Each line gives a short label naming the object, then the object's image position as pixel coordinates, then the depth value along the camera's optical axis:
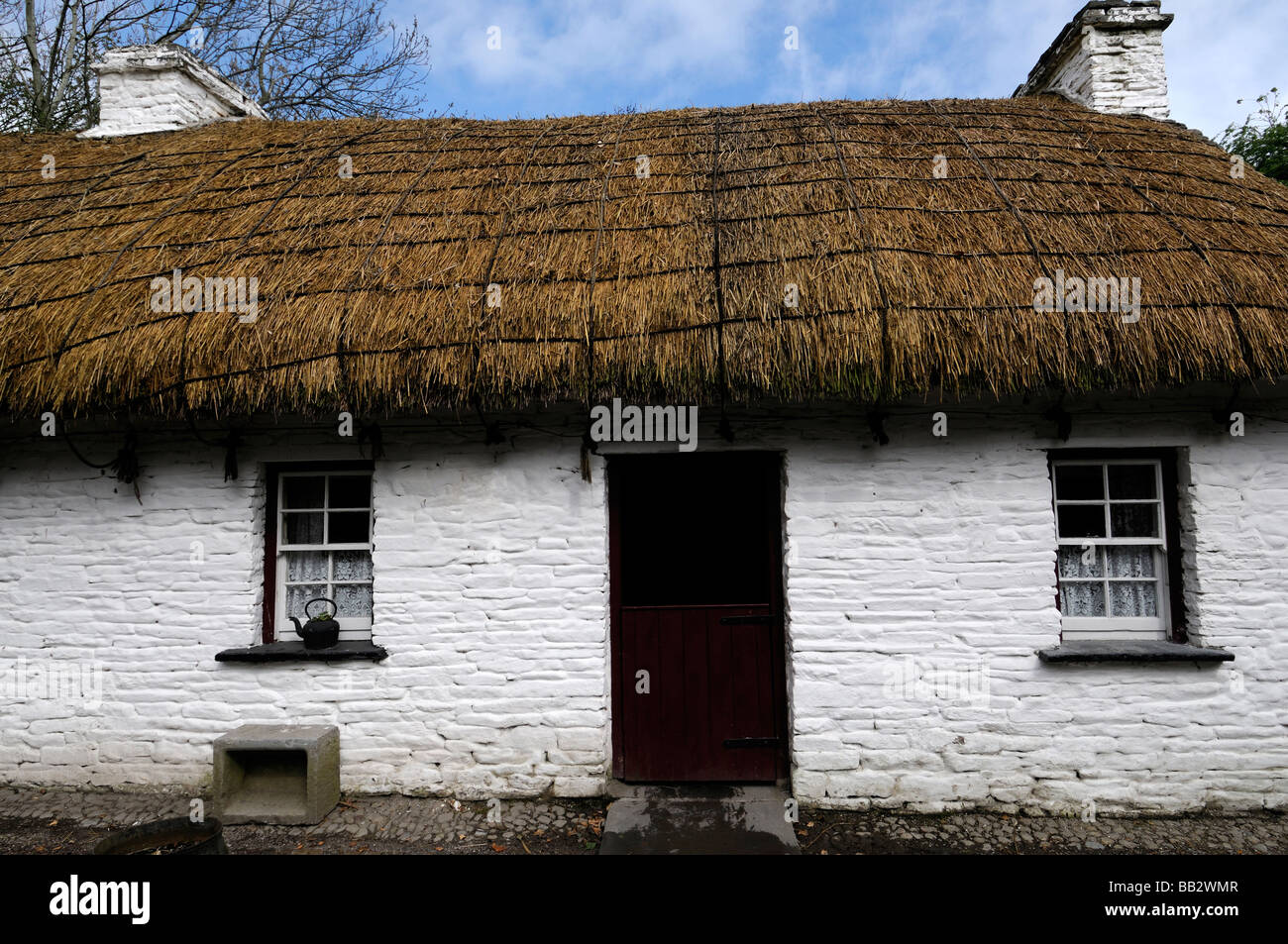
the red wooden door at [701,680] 4.67
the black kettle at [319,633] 4.63
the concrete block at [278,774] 4.27
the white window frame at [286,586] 4.86
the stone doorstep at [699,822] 3.92
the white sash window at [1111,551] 4.59
